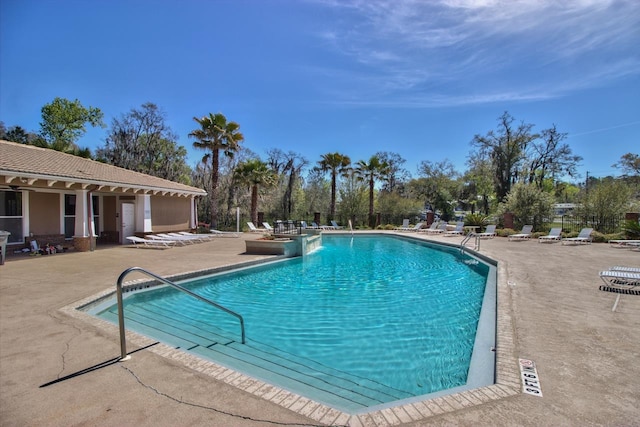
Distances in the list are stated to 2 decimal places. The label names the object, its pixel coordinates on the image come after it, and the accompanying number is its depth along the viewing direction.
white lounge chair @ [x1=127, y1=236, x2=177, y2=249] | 14.40
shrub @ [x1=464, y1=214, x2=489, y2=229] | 22.86
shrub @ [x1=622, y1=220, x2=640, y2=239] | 15.37
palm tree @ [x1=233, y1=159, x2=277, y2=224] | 23.81
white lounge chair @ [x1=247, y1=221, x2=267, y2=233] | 22.67
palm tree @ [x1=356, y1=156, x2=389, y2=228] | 27.92
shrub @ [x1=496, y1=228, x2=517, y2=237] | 19.60
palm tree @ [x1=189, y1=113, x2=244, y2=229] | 21.22
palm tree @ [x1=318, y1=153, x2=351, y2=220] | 27.75
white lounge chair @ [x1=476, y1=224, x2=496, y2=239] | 19.67
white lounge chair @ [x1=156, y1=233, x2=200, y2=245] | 15.48
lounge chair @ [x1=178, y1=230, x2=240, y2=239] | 20.66
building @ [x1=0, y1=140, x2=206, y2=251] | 11.49
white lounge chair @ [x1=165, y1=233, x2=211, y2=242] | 15.95
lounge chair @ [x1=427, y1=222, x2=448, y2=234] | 22.15
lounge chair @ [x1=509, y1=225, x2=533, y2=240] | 18.06
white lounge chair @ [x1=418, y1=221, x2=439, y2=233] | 22.74
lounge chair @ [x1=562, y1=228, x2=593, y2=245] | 15.80
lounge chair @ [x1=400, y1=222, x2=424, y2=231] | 23.91
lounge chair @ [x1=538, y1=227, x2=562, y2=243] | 16.67
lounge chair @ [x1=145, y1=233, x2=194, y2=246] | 15.20
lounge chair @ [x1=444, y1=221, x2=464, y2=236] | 21.11
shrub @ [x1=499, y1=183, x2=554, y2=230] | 20.61
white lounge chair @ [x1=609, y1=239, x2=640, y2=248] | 13.63
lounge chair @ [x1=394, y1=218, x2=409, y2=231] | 24.95
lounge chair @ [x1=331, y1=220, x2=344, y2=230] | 26.25
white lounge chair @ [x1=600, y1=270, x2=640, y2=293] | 6.19
